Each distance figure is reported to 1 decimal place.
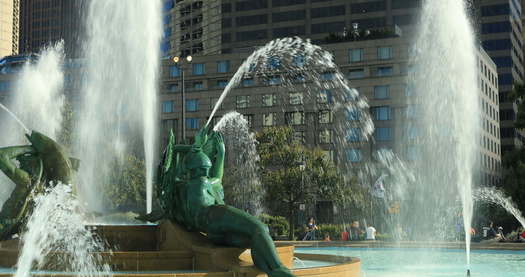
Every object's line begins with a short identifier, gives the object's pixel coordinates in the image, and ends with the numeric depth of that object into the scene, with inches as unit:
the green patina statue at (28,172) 617.9
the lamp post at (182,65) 941.1
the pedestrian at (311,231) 1686.9
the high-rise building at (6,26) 5815.0
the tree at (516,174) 1558.8
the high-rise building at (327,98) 3314.5
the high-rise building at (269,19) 4057.6
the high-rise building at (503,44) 4170.8
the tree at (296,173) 2193.7
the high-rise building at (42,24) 7180.1
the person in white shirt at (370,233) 1475.1
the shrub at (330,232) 1786.4
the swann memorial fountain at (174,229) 506.9
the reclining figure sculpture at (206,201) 484.7
